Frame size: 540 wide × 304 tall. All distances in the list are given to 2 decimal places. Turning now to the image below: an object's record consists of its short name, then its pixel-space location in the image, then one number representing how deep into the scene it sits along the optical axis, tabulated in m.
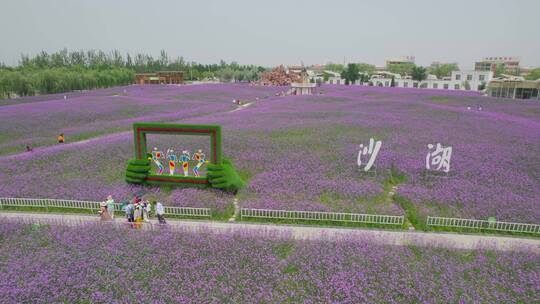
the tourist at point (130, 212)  13.76
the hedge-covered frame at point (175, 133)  16.73
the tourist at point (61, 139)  29.19
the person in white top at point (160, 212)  13.75
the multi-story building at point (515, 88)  67.44
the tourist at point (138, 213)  13.67
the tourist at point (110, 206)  14.34
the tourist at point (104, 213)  14.12
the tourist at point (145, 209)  13.87
